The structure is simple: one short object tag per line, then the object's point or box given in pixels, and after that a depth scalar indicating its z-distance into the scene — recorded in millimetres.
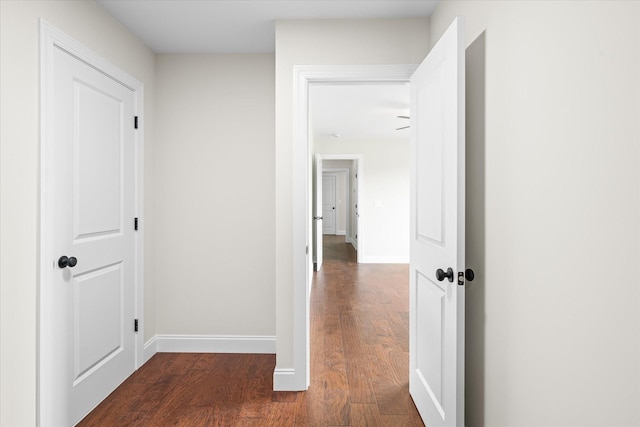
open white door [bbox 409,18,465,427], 1639
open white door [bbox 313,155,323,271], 6836
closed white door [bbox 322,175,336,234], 13289
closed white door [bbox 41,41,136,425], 2002
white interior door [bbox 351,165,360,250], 7771
